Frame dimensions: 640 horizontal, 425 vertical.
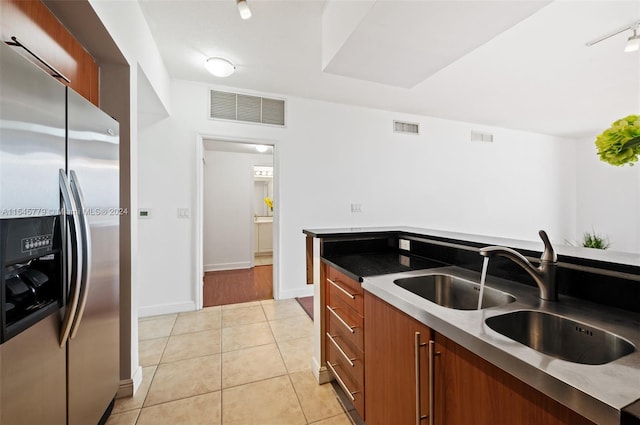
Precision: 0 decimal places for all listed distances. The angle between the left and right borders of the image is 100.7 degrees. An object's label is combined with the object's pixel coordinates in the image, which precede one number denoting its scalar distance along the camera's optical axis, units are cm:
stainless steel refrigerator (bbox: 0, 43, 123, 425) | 82
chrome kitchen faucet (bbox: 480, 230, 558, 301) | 101
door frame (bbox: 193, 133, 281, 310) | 315
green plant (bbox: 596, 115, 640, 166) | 87
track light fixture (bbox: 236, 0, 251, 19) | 170
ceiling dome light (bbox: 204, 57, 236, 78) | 263
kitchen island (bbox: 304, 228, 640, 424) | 54
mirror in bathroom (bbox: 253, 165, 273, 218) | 671
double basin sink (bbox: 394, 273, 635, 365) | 77
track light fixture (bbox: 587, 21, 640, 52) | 224
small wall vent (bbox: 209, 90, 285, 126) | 329
